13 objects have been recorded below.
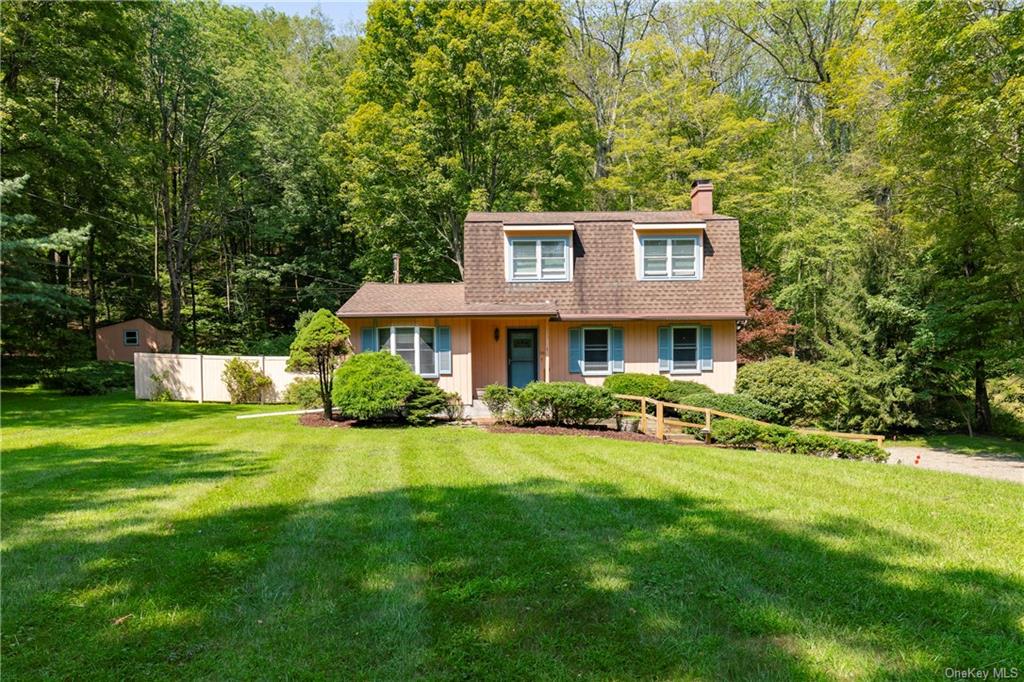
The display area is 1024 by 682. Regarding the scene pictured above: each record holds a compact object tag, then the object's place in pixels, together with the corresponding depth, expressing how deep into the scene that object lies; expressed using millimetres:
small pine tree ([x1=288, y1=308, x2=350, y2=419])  12516
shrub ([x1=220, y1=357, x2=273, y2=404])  17762
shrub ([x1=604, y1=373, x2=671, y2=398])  14734
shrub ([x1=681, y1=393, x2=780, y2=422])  13219
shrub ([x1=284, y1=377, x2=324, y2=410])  15633
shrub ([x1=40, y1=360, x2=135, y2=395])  18062
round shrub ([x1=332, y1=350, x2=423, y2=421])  12031
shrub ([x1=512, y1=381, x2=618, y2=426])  12250
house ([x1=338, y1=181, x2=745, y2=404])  16188
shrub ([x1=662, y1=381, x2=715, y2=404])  14297
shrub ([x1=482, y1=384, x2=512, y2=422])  12977
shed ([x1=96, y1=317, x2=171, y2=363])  28438
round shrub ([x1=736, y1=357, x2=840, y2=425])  14250
